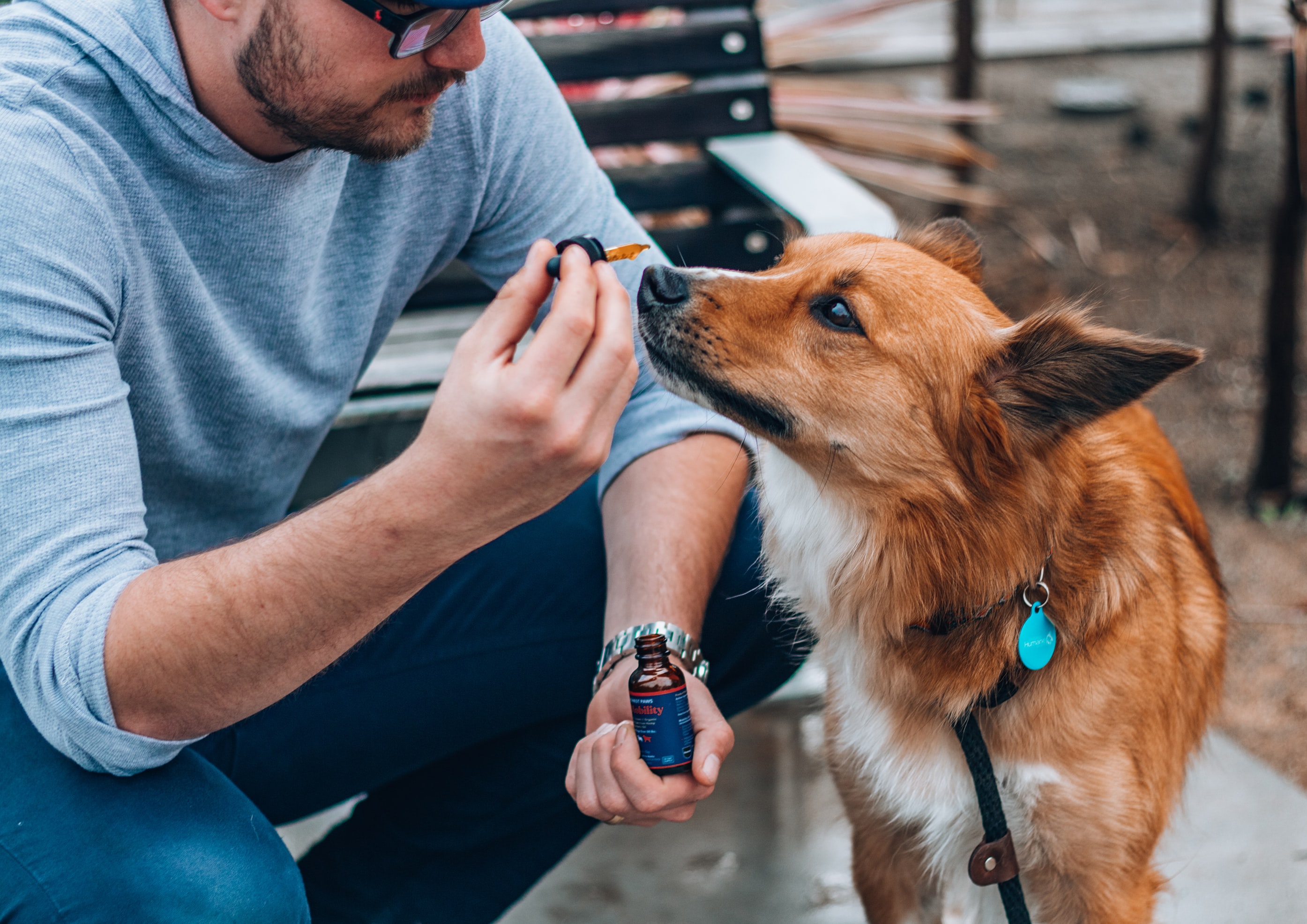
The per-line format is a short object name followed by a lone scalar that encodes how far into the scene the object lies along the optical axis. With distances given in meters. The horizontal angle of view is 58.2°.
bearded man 1.16
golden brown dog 1.47
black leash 1.47
